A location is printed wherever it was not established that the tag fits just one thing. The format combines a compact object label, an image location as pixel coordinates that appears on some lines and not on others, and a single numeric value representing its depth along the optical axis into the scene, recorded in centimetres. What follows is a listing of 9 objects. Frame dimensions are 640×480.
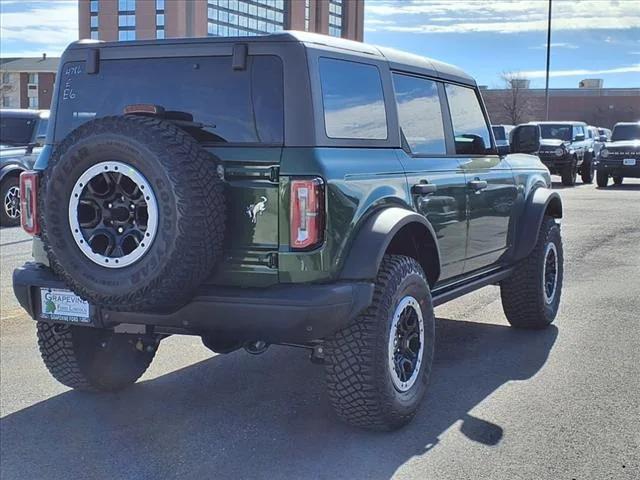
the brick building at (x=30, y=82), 9962
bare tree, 6405
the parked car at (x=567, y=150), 2241
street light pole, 3983
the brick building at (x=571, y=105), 6669
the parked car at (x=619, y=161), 2156
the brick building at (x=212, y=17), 8444
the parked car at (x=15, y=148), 1322
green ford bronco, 371
